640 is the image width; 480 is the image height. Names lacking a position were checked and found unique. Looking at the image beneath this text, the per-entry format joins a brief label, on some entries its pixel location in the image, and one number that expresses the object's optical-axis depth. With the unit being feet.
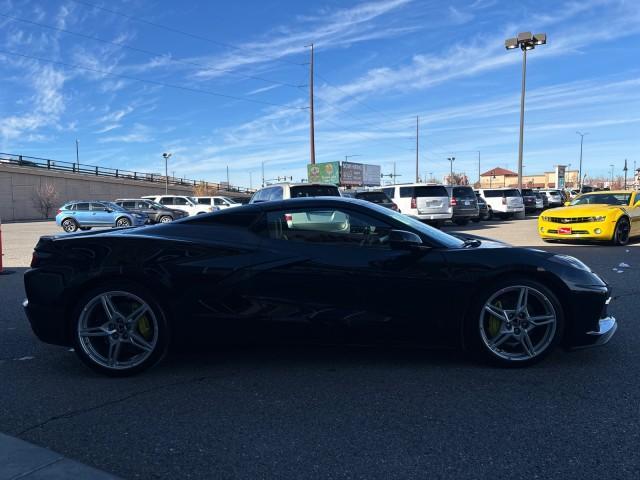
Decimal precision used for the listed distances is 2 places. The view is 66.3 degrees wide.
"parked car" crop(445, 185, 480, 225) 66.33
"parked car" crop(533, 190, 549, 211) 100.65
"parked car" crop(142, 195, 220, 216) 94.48
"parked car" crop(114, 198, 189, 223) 87.45
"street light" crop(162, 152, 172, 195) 164.96
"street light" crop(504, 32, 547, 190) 94.12
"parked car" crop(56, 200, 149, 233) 75.15
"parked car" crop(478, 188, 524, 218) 79.82
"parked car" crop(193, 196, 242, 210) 98.53
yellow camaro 38.04
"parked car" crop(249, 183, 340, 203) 37.99
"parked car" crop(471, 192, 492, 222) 75.68
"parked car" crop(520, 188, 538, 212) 96.57
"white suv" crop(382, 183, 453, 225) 59.31
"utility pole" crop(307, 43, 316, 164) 108.17
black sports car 12.09
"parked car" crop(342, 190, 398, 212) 57.46
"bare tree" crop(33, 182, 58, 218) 145.89
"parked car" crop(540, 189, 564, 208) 118.42
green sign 216.74
